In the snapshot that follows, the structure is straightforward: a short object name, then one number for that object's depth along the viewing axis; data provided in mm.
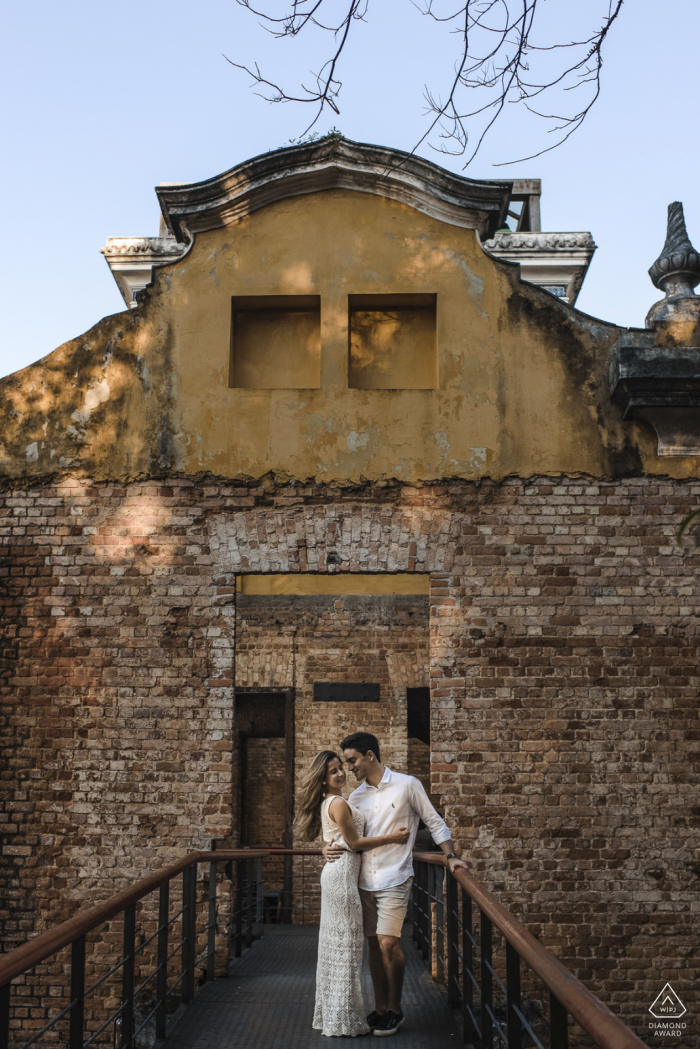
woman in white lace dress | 4574
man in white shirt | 4652
